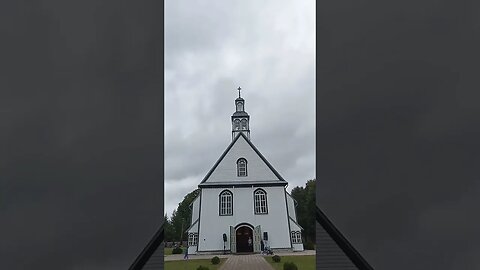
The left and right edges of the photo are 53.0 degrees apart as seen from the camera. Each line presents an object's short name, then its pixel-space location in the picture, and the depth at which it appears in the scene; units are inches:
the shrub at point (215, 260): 487.7
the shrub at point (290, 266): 367.2
